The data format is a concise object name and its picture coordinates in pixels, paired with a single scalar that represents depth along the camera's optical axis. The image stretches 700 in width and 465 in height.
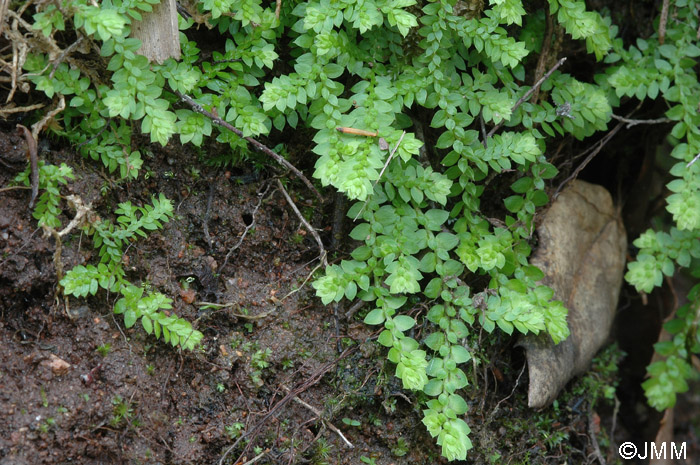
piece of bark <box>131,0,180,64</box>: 2.58
